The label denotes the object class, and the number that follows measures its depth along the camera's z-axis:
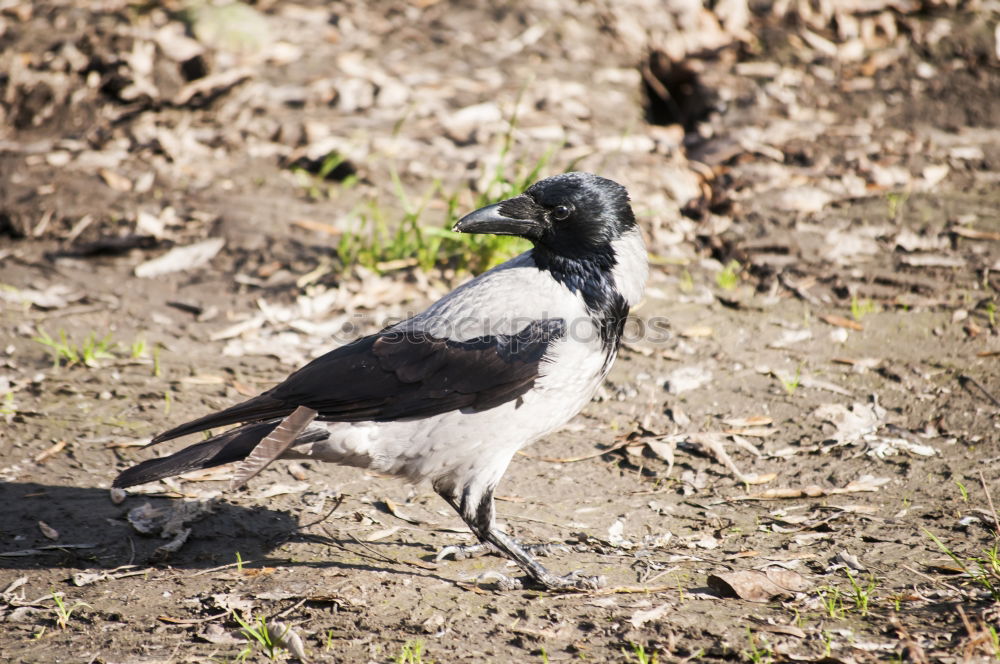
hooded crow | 7.70
